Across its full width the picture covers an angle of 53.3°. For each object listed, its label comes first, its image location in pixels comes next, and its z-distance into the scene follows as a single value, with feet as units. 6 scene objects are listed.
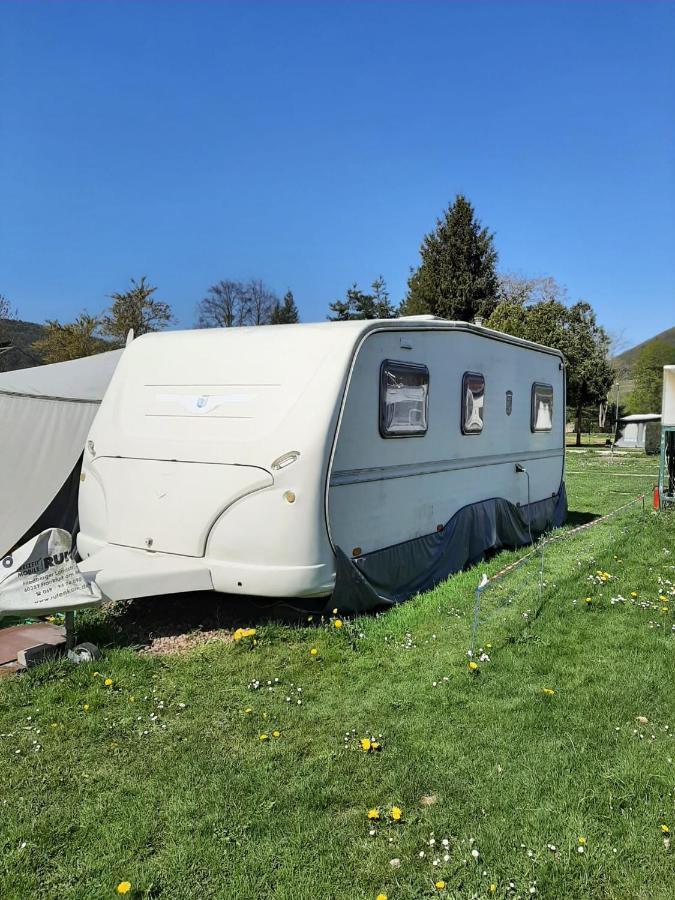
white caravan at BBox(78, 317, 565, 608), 16.39
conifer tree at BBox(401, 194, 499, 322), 133.49
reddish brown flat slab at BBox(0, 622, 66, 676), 15.06
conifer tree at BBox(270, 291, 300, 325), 181.16
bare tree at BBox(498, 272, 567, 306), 151.33
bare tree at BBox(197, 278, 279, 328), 165.48
